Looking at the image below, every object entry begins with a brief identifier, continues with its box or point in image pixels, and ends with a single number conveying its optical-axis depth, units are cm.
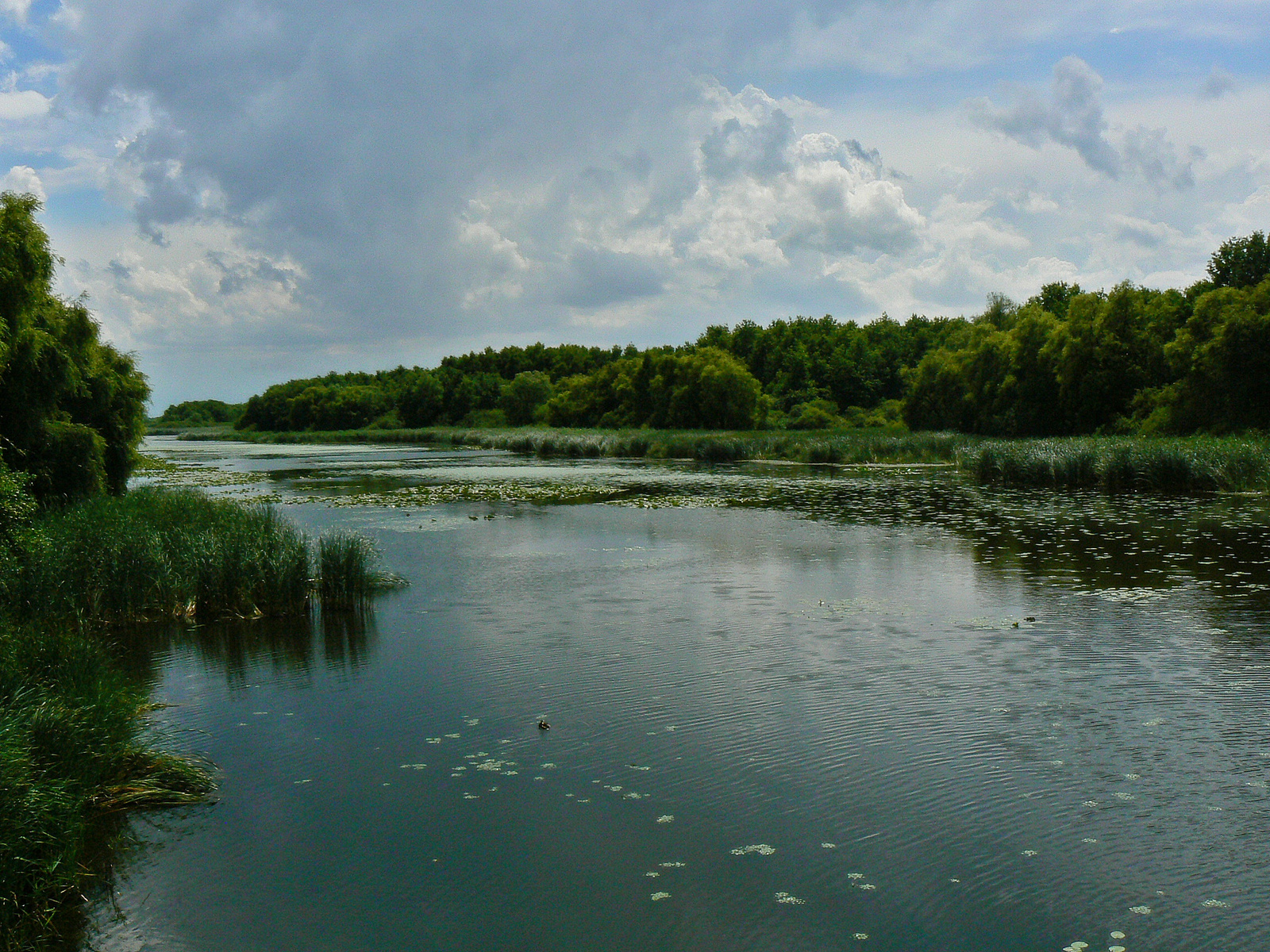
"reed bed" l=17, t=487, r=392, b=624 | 1108
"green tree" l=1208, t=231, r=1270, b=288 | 4597
